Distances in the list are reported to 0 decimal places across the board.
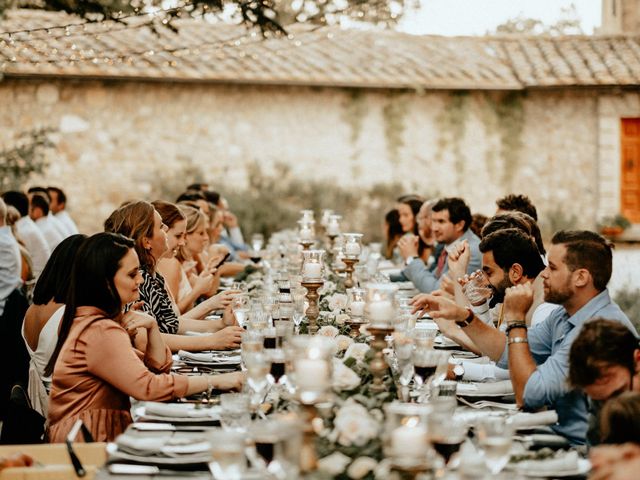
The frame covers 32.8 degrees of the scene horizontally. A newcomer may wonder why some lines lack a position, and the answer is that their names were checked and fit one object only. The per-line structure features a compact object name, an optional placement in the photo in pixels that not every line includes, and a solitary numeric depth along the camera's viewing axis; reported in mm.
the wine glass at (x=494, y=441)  2465
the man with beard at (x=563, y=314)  3324
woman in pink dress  3482
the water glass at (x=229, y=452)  2270
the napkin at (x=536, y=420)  3082
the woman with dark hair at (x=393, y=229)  9758
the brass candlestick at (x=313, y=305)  4531
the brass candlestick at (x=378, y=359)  3132
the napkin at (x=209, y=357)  4262
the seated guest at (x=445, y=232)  7004
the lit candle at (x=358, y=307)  4469
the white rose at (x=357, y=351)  3480
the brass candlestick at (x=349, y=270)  6004
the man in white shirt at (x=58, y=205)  10578
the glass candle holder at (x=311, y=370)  2512
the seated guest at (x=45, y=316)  4230
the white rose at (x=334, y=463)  2434
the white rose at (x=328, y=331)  4148
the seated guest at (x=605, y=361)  2775
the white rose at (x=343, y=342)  4016
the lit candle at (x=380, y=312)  3113
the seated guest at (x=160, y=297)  4496
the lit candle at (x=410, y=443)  2182
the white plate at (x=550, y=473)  2635
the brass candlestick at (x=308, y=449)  2424
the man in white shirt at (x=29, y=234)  8367
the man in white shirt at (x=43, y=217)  9258
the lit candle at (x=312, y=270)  4465
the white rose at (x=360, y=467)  2426
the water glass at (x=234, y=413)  2791
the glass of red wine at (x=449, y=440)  2468
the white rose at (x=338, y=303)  4906
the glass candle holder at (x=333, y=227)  8719
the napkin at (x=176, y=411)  3219
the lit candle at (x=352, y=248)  5938
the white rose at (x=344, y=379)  2914
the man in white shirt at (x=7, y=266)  6672
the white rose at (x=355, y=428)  2545
